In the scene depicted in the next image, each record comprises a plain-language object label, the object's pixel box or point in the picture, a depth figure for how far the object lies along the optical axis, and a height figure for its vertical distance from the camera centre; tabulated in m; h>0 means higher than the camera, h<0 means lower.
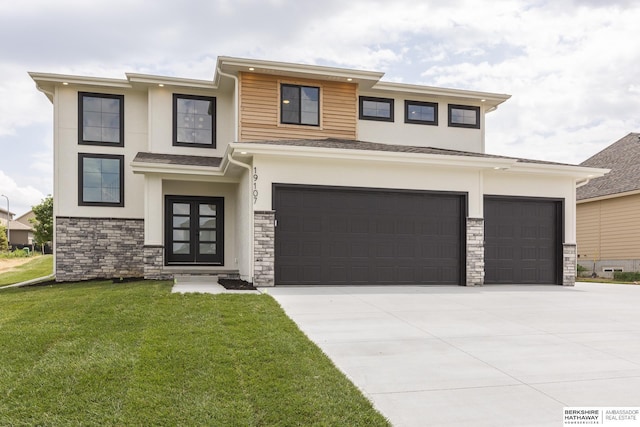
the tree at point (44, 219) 35.56 -0.13
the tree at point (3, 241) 37.49 -1.99
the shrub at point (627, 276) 16.88 -2.11
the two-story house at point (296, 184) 10.74 +0.89
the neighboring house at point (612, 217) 18.03 +0.10
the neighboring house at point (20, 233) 56.56 -2.00
